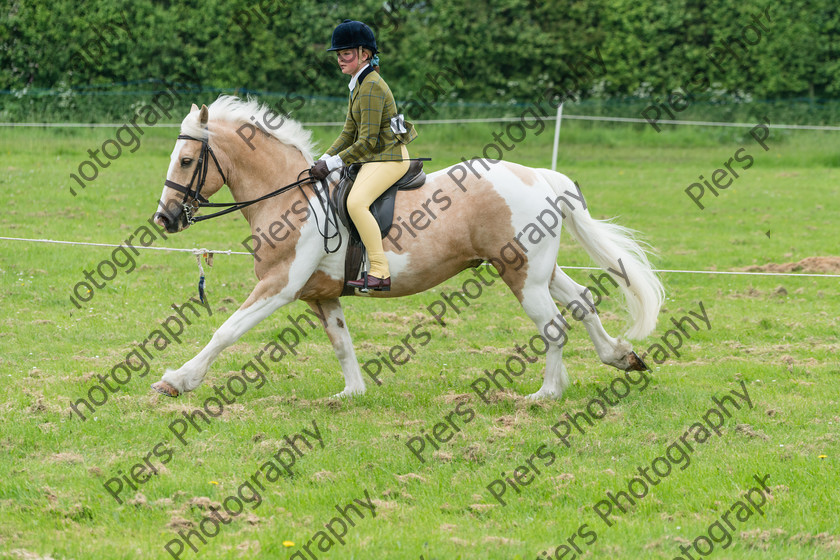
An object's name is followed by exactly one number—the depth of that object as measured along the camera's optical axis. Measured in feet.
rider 40.73
